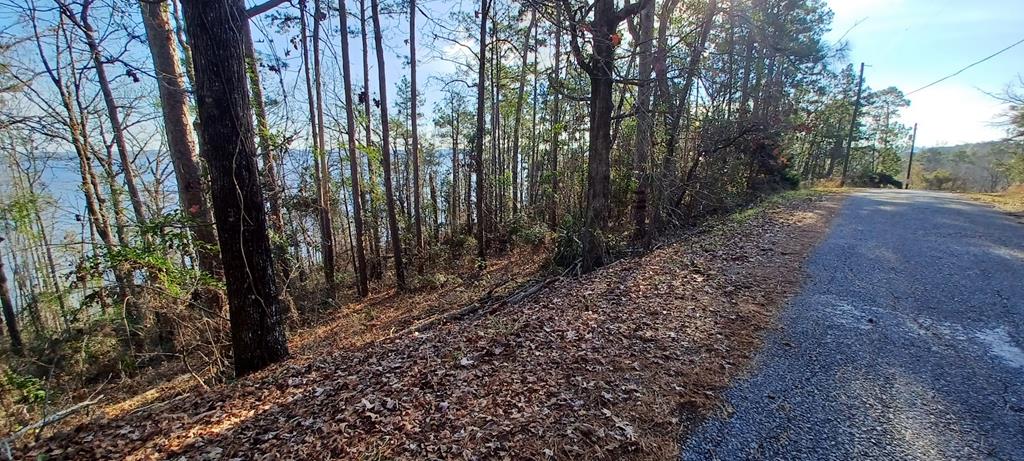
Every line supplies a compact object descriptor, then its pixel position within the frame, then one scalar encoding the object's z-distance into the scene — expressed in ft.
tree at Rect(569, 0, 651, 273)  18.11
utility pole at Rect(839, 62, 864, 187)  74.38
